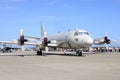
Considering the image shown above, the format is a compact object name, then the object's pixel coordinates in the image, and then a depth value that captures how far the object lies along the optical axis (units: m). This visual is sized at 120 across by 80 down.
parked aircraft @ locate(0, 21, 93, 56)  34.28
